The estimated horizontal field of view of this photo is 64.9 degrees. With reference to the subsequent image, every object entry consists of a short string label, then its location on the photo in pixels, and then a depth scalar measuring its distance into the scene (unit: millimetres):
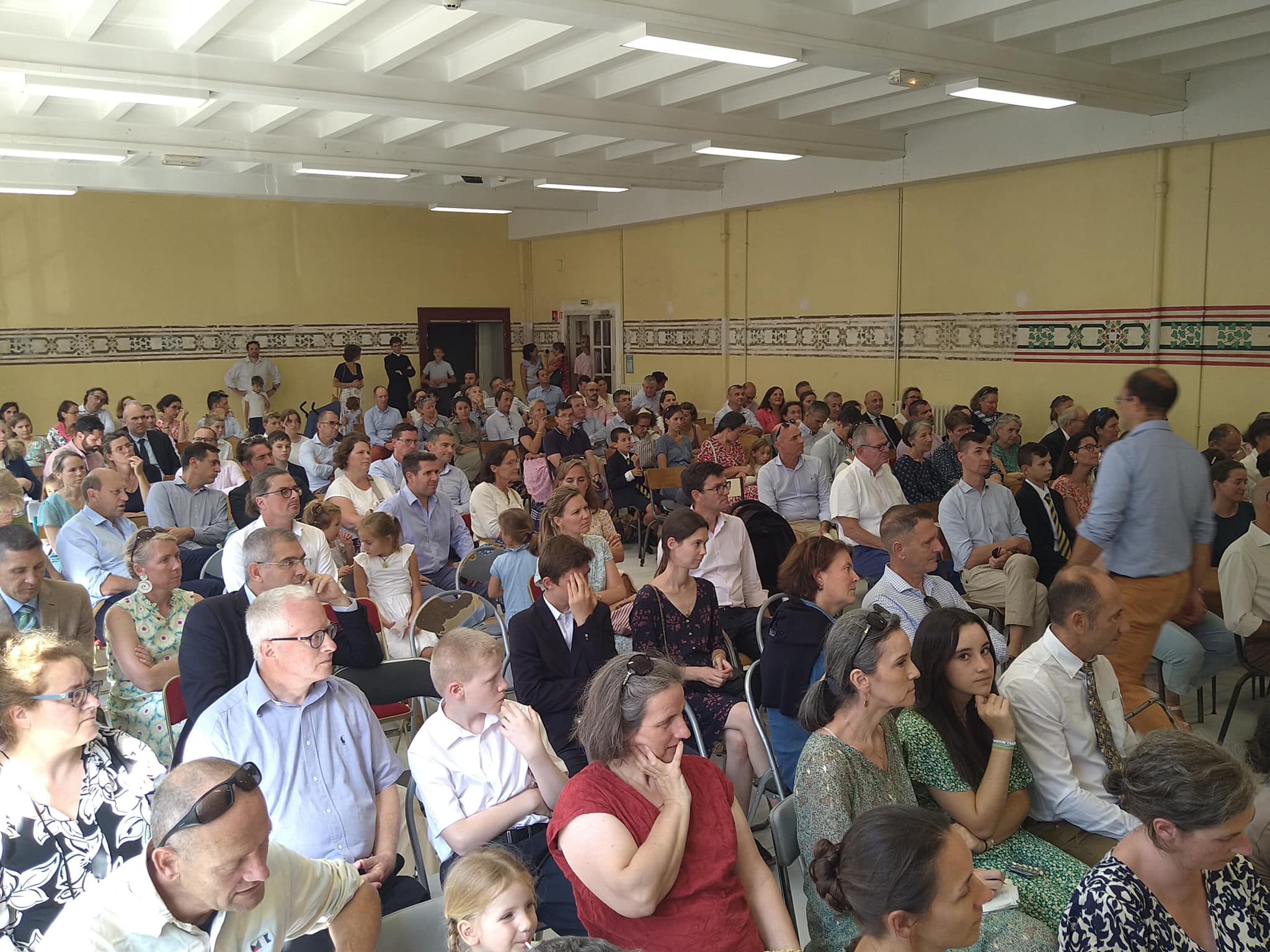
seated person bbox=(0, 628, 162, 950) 2115
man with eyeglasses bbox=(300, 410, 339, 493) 8250
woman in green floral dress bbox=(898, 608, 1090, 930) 2596
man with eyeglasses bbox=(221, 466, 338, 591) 4383
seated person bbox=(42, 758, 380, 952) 1645
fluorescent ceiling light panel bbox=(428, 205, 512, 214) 13773
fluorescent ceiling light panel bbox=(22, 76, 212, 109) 6223
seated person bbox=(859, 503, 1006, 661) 3666
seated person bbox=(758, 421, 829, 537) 6484
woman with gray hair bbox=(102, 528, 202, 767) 3375
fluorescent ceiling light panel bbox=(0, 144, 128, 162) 9070
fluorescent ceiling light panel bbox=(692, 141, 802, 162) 9125
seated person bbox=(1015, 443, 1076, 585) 5539
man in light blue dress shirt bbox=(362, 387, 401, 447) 11609
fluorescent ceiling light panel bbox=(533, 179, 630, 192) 11234
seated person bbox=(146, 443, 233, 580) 5950
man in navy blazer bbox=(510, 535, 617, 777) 3229
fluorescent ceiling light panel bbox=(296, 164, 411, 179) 10195
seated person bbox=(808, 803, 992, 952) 1770
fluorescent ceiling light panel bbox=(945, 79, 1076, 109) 6480
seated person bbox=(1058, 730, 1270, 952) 1944
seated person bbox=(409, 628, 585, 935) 2480
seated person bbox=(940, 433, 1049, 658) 5016
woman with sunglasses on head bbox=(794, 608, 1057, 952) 2234
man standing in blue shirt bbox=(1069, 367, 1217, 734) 3855
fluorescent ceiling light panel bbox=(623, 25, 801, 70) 5355
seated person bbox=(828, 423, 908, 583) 5613
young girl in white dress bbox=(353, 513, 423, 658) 4527
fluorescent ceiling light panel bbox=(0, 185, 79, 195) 11240
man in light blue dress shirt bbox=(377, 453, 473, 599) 5402
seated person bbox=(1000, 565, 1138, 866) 2742
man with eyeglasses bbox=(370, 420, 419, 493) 6773
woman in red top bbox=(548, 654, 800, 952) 2004
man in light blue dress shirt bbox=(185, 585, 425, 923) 2453
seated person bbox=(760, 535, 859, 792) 3193
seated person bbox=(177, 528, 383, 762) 2943
